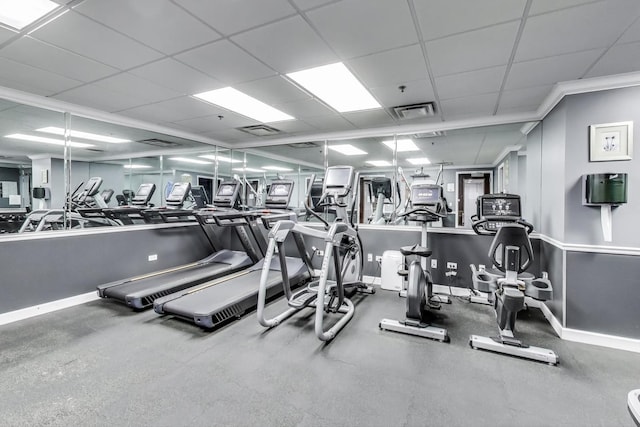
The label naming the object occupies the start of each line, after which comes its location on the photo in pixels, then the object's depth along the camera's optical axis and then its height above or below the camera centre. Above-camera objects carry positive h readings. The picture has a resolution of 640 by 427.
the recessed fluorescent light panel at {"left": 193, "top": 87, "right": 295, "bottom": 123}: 3.58 +1.49
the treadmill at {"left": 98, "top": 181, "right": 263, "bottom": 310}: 3.66 -0.96
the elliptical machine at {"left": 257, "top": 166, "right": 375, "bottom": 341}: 2.93 -0.62
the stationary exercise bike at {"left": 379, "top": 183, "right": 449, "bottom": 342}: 3.00 -0.72
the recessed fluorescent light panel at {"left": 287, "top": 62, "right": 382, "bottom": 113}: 2.94 +1.46
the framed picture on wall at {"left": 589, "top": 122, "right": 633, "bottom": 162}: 2.77 +0.75
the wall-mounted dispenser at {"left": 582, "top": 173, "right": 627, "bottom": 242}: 2.69 +0.24
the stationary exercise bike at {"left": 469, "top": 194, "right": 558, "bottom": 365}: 2.58 -0.69
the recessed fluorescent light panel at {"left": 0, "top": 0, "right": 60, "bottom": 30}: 1.96 +1.41
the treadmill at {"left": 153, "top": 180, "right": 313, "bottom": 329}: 3.12 -1.04
